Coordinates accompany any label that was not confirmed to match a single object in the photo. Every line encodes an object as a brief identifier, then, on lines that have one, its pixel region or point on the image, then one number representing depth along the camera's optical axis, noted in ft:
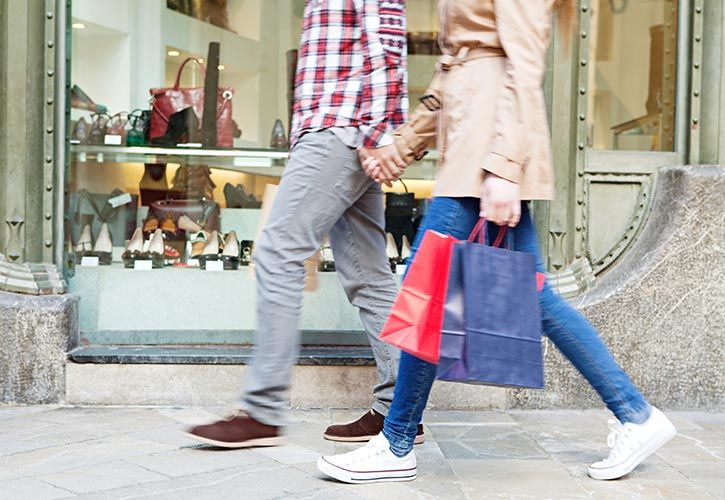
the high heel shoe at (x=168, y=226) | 18.01
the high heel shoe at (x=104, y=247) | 17.33
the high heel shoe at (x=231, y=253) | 17.92
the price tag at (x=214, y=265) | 17.84
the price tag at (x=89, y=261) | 17.02
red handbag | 17.88
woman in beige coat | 10.07
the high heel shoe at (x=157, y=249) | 17.75
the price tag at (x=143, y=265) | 17.62
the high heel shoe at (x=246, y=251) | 17.95
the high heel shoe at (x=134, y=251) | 17.63
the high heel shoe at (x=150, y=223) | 17.90
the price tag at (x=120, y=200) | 17.69
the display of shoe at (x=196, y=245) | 17.94
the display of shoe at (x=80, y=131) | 16.88
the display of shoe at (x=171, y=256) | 17.80
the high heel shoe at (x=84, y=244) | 16.98
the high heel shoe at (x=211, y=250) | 17.93
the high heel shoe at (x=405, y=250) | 17.49
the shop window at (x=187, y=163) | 17.07
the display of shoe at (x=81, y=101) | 16.71
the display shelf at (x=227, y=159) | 17.74
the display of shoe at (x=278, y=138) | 18.16
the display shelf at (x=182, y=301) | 16.88
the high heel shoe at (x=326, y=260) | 17.37
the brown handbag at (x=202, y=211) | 18.10
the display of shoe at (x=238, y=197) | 18.13
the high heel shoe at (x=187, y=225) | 18.12
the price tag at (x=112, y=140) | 17.44
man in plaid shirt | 11.41
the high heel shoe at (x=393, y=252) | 17.19
